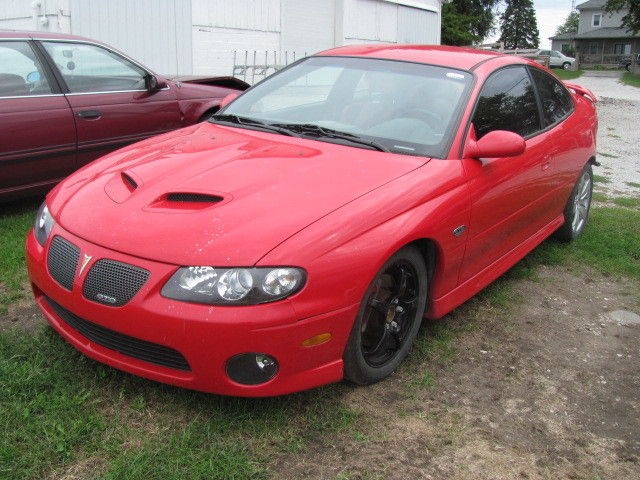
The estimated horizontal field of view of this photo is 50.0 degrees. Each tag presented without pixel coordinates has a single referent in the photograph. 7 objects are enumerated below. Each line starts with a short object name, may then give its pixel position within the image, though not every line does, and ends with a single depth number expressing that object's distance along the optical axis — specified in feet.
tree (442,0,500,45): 128.06
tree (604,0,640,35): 157.88
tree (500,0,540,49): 281.13
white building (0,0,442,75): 39.22
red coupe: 8.48
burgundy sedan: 17.17
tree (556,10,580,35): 363.97
